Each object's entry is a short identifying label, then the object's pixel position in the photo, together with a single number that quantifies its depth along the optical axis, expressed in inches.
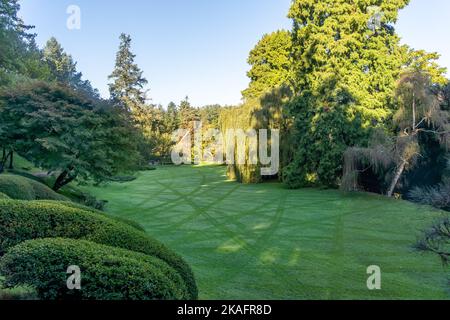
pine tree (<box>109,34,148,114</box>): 1994.3
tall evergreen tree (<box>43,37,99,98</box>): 2107.0
